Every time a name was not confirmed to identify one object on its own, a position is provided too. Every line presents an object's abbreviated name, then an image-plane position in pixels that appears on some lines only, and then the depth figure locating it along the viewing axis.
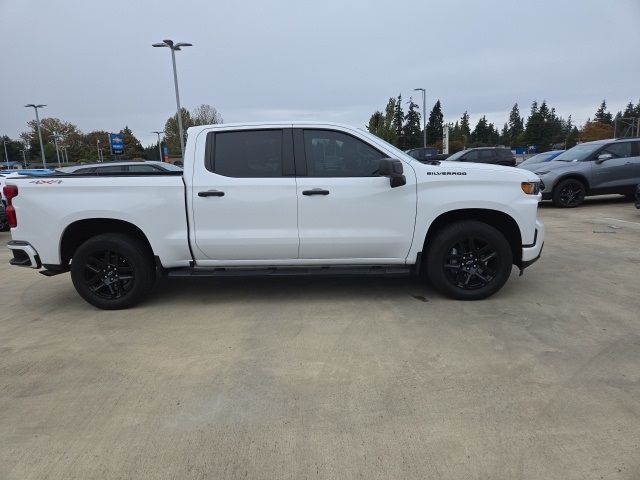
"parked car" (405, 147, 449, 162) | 31.41
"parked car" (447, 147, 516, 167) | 20.58
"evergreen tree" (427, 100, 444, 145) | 82.06
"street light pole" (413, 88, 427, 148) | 42.06
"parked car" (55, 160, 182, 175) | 12.63
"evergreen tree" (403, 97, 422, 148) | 74.38
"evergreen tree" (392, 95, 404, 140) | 65.12
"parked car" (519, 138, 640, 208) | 11.80
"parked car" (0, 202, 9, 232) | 11.50
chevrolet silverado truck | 4.77
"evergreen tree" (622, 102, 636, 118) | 102.75
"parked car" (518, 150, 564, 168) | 16.33
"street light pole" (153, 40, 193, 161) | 24.08
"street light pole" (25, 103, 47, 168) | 41.88
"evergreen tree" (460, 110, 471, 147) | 98.82
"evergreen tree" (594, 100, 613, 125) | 104.12
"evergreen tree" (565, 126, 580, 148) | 89.64
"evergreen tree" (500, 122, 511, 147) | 107.98
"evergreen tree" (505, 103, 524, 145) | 115.08
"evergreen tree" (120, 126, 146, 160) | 98.94
